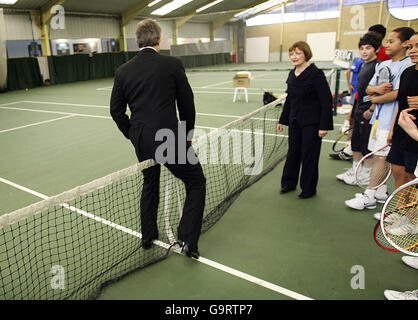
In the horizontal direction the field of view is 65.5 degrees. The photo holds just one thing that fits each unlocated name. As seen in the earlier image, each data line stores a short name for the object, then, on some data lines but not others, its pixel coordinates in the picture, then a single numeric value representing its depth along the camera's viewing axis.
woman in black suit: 3.63
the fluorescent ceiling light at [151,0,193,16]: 23.12
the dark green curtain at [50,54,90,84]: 19.41
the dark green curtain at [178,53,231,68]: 27.91
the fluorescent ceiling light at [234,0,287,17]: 29.27
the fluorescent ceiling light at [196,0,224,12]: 24.66
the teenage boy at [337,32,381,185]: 3.91
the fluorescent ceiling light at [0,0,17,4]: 15.88
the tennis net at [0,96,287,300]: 2.55
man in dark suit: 2.46
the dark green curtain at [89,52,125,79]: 21.47
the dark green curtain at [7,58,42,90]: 17.14
